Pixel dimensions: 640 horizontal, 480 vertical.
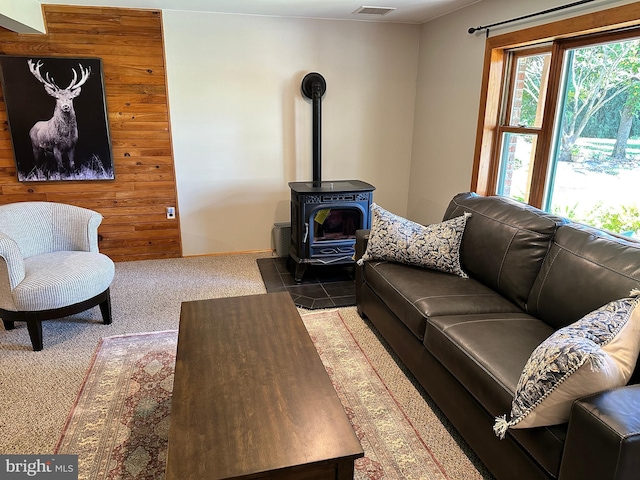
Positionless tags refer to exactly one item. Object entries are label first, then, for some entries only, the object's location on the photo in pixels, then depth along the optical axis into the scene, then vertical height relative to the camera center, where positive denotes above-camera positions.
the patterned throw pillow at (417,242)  2.69 -0.72
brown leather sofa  1.28 -0.89
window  2.56 +0.01
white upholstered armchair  2.60 -0.89
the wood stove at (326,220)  3.76 -0.82
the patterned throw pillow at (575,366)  1.34 -0.73
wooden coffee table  1.32 -0.95
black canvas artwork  3.73 +0.03
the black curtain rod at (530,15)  2.60 +0.70
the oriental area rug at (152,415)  1.85 -1.37
